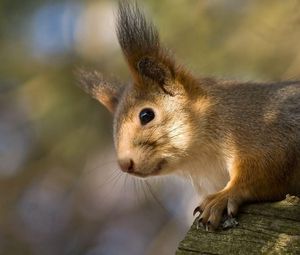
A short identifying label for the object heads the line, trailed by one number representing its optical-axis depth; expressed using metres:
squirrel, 2.02
